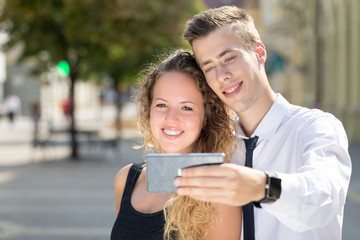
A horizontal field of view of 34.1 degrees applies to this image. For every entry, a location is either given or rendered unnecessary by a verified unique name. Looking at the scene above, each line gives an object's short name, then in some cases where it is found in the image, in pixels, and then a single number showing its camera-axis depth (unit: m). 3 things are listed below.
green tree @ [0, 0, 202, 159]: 14.65
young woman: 2.51
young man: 1.60
